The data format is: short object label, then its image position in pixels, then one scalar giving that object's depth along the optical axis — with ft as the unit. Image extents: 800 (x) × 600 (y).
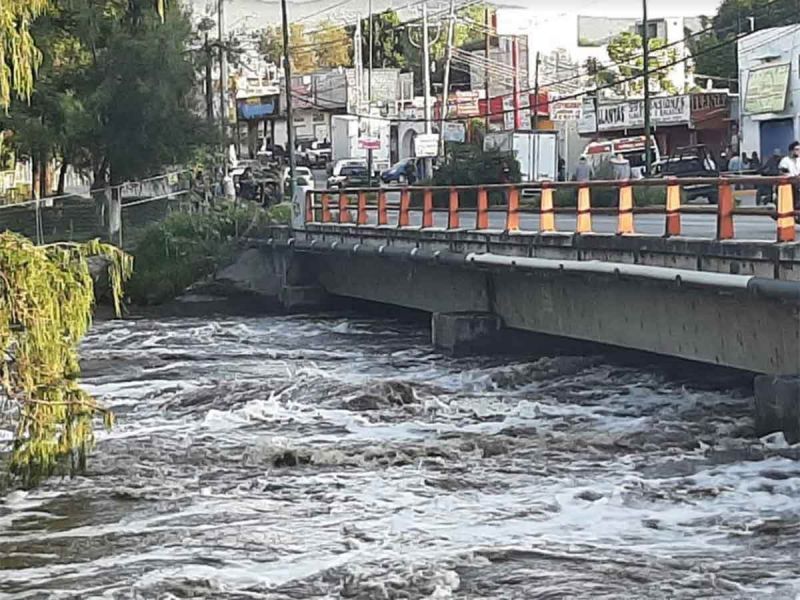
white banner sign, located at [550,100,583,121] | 240.12
